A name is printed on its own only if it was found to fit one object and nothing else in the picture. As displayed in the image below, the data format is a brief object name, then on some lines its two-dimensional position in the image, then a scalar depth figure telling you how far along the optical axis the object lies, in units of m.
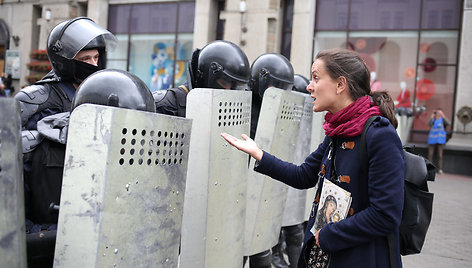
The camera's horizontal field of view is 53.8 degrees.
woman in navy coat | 1.82
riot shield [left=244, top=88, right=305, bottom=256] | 3.20
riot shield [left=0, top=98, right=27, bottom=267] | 1.23
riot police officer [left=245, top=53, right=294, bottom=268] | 3.94
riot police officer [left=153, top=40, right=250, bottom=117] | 3.07
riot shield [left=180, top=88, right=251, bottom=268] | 2.42
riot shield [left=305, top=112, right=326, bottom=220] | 4.45
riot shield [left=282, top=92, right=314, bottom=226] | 4.10
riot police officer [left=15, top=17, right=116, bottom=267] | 1.97
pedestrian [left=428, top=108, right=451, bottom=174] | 12.28
